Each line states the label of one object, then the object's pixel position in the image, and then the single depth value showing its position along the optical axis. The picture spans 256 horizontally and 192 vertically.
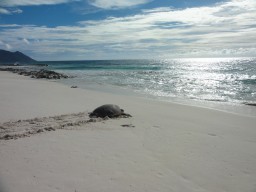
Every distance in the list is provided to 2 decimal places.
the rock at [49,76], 32.38
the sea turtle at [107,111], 9.20
